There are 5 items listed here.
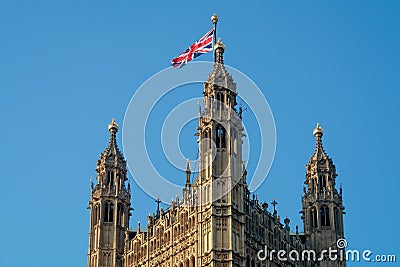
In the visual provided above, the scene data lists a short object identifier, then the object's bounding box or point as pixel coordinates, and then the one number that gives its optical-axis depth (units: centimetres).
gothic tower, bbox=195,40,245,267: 9900
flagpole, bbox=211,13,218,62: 11019
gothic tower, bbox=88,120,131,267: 11162
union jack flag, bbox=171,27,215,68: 10781
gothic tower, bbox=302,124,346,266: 11306
